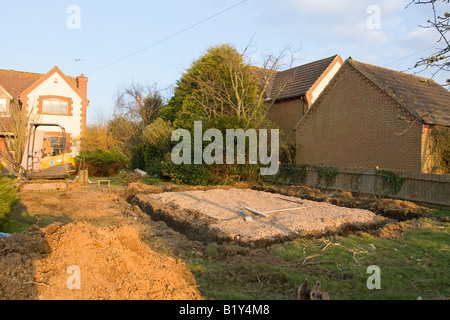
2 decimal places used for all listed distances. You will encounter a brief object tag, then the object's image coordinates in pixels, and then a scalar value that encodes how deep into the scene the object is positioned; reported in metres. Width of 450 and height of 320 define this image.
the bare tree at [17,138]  18.77
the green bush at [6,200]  7.28
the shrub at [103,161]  23.62
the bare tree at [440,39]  5.91
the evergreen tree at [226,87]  22.34
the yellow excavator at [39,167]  13.56
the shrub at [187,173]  18.11
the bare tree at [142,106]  35.12
